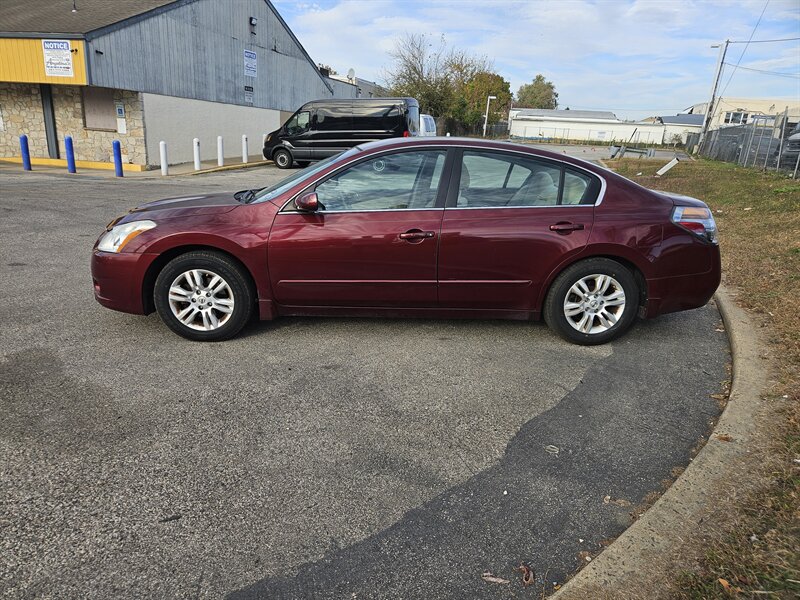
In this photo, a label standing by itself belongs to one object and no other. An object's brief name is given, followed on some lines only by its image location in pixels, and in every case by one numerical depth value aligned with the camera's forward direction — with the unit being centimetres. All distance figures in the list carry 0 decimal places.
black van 1962
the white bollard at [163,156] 1852
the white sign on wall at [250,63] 2695
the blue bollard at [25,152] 1759
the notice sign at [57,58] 1745
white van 2379
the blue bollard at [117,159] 1720
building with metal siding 1794
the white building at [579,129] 7656
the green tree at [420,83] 4653
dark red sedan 436
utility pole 3872
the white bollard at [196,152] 1952
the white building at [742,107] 6625
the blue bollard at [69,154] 1723
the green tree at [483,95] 5436
